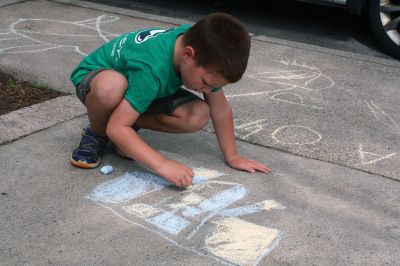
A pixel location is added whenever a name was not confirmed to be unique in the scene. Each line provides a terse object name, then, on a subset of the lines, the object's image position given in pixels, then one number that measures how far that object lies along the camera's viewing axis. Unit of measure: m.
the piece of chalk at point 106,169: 2.75
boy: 2.37
